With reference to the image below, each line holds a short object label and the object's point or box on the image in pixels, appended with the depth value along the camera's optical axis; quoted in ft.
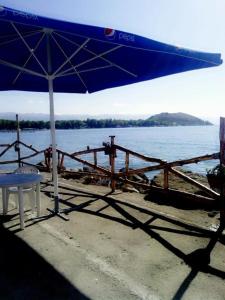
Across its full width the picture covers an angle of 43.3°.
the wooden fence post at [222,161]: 16.92
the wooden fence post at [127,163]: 26.92
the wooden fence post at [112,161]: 26.02
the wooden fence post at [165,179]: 21.57
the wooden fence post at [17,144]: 42.06
